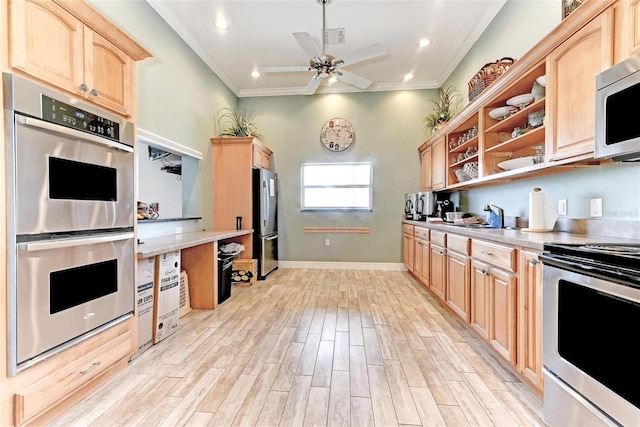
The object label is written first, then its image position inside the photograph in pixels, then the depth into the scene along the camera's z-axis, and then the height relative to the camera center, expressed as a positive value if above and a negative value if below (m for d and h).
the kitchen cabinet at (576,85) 1.56 +0.75
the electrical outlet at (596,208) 1.90 +0.01
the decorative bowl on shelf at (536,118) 2.22 +0.71
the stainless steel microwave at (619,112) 1.30 +0.47
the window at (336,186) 5.36 +0.44
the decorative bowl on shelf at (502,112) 2.61 +0.91
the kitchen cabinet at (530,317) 1.58 -0.62
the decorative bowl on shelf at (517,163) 2.36 +0.40
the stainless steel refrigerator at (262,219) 4.53 -0.15
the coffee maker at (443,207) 4.37 +0.04
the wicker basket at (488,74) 2.66 +1.29
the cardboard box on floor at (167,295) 2.39 -0.74
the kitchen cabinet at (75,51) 1.37 +0.89
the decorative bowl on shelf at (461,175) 3.63 +0.44
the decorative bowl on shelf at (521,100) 2.36 +0.91
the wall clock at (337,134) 5.30 +1.38
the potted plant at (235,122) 4.66 +1.49
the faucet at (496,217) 2.88 -0.07
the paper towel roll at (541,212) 2.12 -0.02
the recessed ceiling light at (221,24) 3.43 +2.24
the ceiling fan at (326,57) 3.03 +1.70
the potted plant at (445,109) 4.34 +1.56
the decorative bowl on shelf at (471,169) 3.29 +0.47
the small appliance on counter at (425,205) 4.37 +0.07
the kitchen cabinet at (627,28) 1.39 +0.89
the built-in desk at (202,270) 3.21 -0.68
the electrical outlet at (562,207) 2.22 +0.02
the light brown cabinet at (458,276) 2.51 -0.62
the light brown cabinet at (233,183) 4.42 +0.41
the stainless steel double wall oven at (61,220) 1.33 -0.06
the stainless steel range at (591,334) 1.05 -0.52
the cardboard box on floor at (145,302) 2.20 -0.72
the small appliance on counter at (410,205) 4.73 +0.07
